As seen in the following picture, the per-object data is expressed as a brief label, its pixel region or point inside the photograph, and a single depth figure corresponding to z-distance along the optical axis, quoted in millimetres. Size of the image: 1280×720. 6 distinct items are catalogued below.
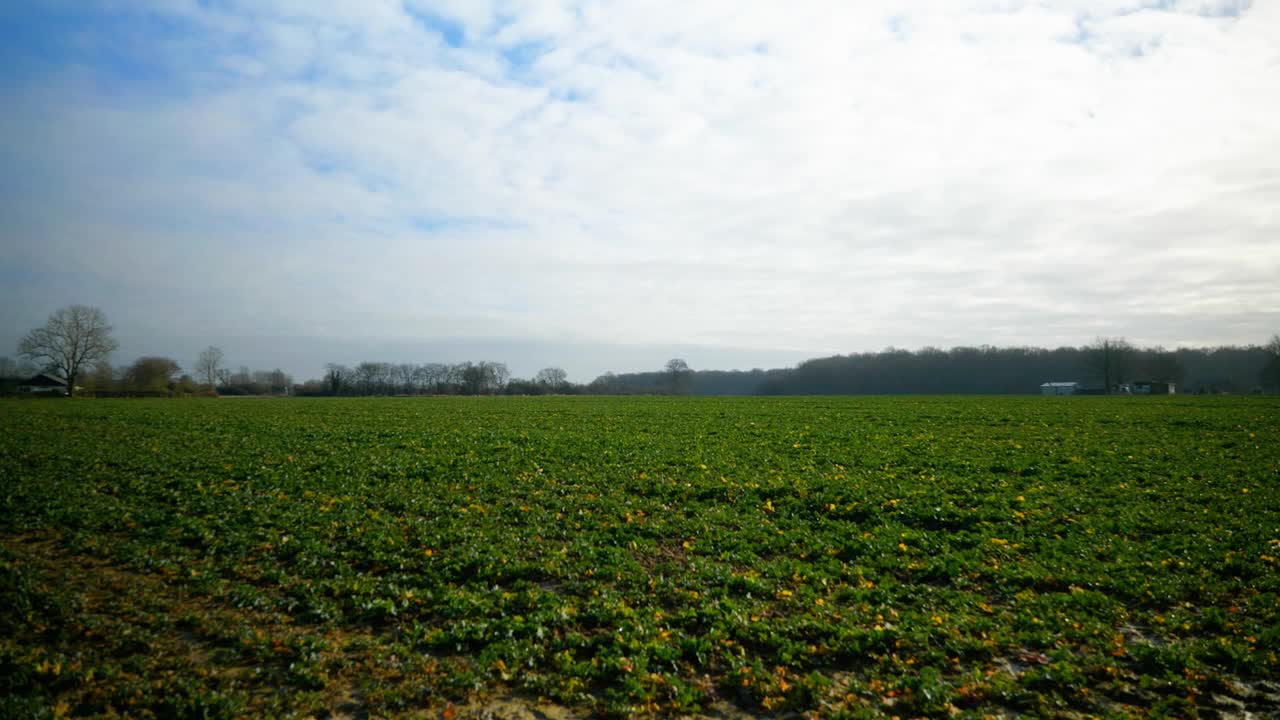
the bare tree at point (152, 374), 100750
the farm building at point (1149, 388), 124388
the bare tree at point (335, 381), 116062
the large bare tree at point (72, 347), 99375
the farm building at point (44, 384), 103150
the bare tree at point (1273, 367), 108250
